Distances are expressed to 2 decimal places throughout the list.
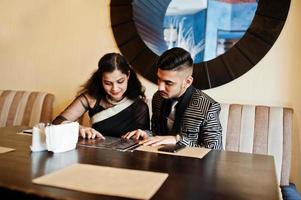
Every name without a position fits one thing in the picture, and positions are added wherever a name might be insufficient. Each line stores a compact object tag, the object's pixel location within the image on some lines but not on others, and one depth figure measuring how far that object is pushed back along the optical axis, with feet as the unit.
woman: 5.66
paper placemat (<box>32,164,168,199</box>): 2.51
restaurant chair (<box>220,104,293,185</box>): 5.67
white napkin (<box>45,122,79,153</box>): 3.79
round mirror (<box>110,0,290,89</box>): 6.19
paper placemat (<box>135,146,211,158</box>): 3.87
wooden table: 2.53
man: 4.83
